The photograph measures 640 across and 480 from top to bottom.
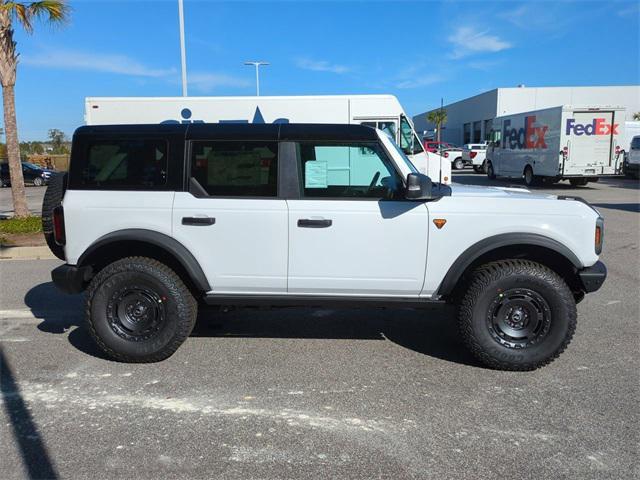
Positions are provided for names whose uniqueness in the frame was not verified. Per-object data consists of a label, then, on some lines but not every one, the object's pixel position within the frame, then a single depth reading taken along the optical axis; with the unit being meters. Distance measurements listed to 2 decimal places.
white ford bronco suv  3.97
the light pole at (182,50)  16.22
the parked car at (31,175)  29.44
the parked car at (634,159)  23.84
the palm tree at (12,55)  10.80
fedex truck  19.19
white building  47.69
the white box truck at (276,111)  12.28
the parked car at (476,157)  32.38
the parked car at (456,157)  34.56
